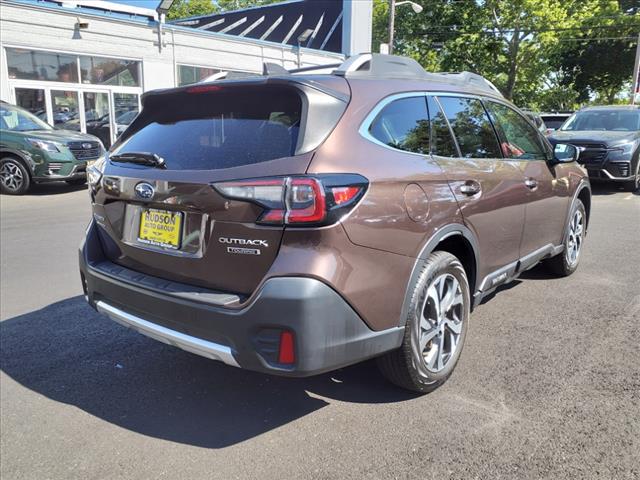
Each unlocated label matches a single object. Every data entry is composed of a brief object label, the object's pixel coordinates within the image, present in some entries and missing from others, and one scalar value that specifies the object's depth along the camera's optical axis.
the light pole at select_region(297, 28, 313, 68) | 23.67
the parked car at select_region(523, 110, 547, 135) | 15.91
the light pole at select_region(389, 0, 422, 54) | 26.39
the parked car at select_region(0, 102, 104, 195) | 11.26
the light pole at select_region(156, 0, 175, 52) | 18.15
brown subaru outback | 2.51
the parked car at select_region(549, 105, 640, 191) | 10.60
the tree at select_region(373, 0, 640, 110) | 31.94
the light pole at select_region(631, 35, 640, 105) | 28.17
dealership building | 15.54
